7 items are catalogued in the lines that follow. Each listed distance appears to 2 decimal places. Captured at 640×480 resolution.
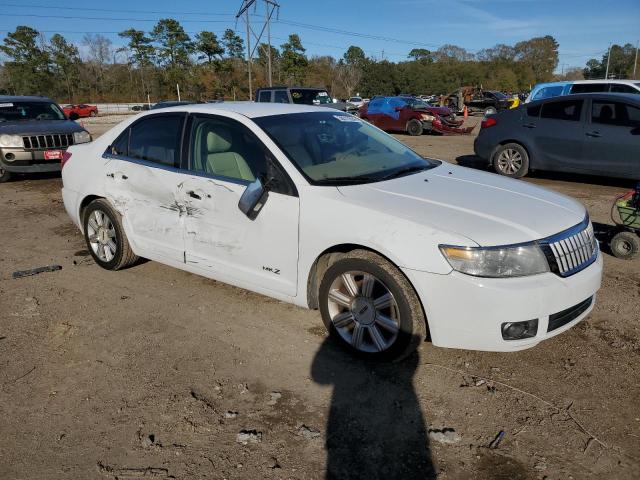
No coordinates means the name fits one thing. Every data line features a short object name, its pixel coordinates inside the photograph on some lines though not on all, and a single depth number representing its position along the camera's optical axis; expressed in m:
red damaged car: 19.64
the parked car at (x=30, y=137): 9.88
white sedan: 2.88
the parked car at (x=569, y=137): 8.06
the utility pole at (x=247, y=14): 39.51
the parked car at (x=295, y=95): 16.95
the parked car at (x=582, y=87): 12.93
